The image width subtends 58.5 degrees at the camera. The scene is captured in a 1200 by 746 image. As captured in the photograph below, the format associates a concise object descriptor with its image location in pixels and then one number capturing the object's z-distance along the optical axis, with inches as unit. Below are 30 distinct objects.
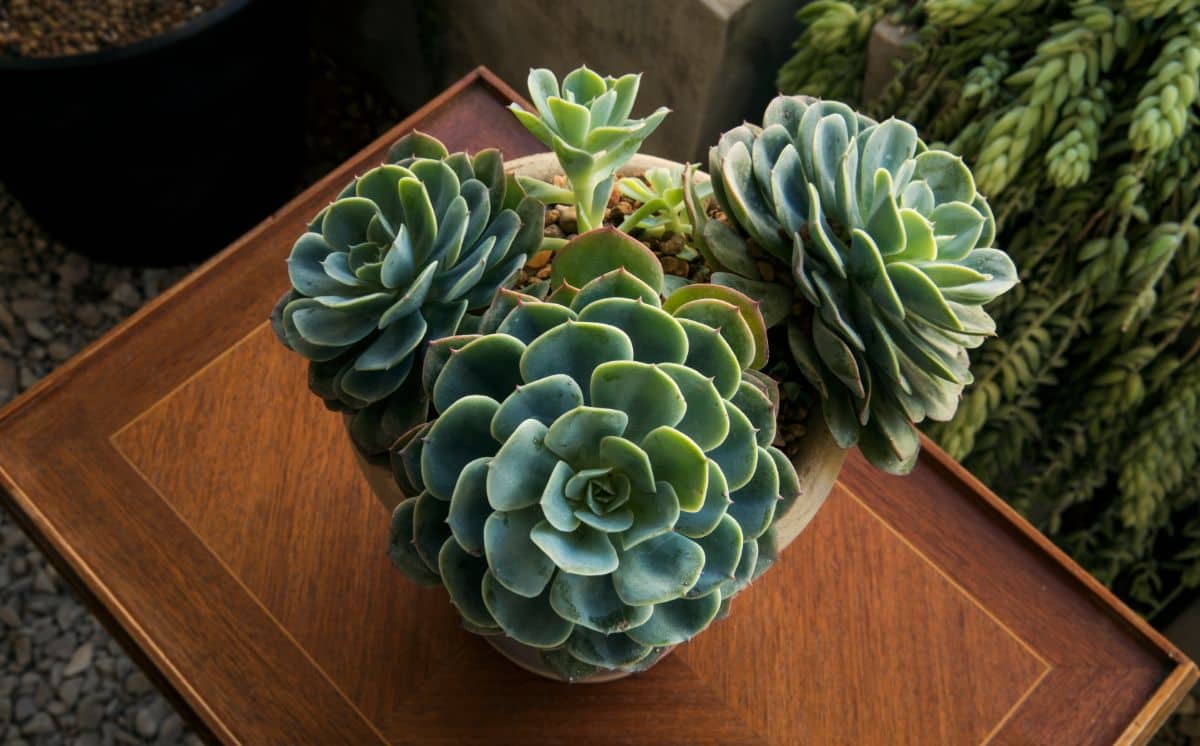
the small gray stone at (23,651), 51.5
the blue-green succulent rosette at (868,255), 19.9
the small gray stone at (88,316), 60.5
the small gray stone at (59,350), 59.3
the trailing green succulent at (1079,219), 36.5
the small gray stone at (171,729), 49.9
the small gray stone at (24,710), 49.9
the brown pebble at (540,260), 23.2
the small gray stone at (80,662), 51.3
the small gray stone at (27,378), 58.5
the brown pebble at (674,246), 23.6
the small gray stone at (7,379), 57.9
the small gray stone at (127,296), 61.2
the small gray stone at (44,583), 53.3
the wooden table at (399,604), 27.7
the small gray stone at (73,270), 61.6
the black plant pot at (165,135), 46.9
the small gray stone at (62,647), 51.8
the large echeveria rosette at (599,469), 17.4
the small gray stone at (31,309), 60.2
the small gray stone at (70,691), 50.6
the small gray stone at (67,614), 52.7
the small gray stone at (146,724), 49.9
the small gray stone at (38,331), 59.7
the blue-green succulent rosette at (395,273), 20.5
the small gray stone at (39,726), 49.6
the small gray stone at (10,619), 52.3
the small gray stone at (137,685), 51.1
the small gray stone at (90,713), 50.1
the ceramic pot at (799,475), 22.7
